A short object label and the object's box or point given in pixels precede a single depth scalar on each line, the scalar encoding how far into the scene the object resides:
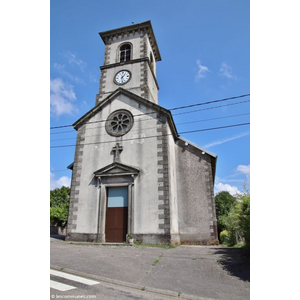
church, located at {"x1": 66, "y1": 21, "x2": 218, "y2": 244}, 12.66
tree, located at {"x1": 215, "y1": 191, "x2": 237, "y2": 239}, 44.58
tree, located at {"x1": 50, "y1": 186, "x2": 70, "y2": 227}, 33.87
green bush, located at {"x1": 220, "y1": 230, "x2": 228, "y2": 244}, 19.38
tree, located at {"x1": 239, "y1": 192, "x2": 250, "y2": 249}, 7.27
